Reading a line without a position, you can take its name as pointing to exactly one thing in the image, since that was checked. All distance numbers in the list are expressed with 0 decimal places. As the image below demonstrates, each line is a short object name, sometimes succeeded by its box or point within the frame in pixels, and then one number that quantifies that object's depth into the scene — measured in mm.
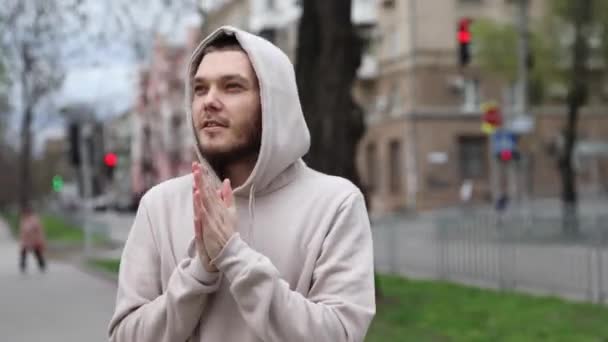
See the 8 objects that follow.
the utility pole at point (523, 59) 26672
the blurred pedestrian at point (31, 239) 24062
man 2373
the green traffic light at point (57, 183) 41594
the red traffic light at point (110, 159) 27328
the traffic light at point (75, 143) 26641
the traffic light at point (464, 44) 21891
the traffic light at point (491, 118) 24019
